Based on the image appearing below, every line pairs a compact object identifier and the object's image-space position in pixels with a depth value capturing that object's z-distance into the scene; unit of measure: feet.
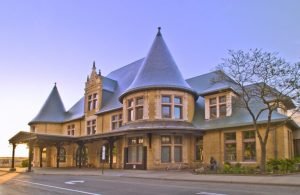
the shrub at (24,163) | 114.85
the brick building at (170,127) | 67.03
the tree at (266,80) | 54.04
